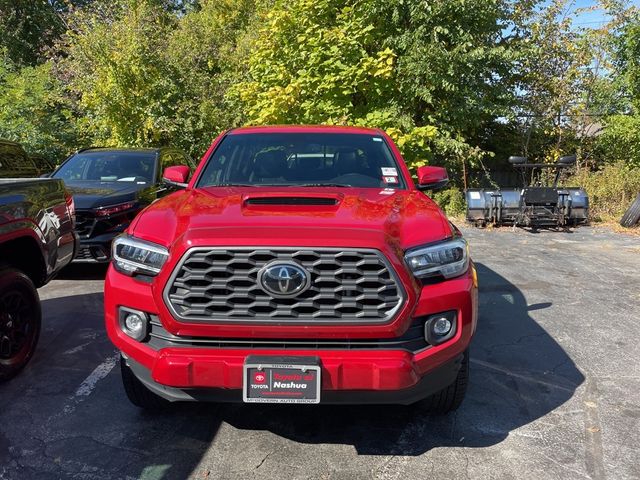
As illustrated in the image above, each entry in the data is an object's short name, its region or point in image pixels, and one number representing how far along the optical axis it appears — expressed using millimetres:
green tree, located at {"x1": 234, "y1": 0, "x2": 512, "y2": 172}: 10523
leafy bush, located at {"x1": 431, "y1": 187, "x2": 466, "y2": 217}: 12602
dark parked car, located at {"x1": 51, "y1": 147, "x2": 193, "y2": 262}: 6328
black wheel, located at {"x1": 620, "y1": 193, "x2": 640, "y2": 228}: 10629
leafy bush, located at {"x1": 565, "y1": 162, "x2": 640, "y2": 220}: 12184
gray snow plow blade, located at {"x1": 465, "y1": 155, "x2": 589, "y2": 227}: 10602
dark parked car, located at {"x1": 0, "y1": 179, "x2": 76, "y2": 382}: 3766
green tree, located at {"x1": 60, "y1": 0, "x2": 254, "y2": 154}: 12781
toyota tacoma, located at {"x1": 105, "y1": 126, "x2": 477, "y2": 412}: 2547
